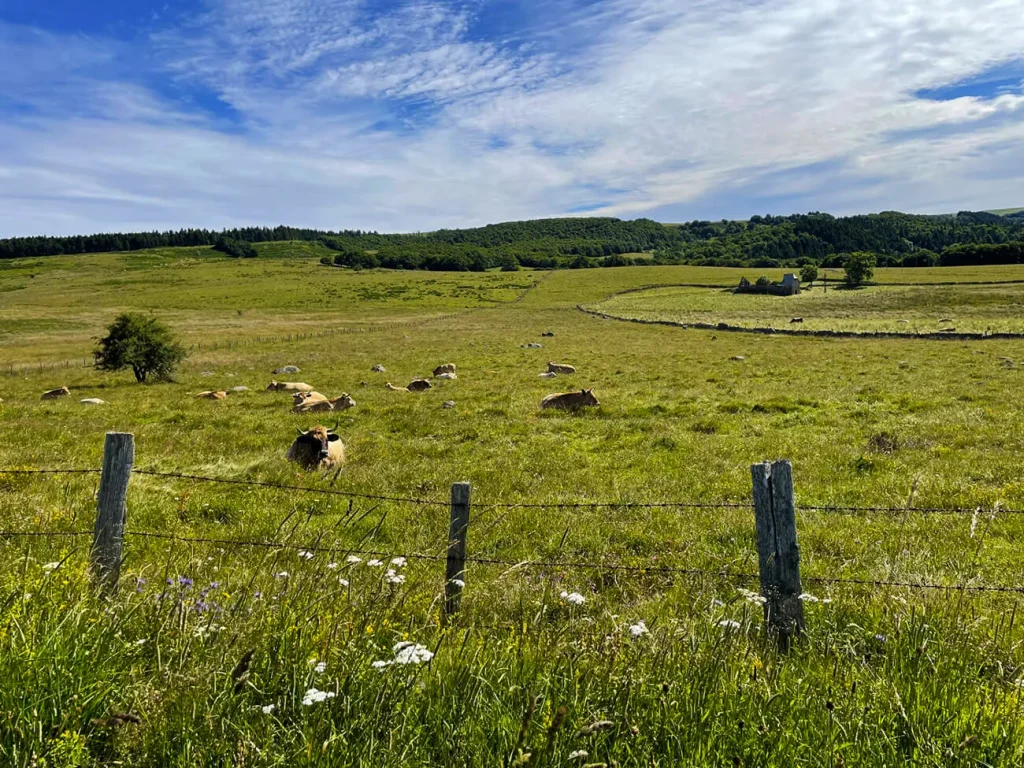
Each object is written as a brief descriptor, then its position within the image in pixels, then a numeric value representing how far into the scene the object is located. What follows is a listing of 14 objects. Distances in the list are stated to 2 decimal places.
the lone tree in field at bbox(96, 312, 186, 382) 28.08
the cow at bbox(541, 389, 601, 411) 19.92
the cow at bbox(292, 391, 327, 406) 20.91
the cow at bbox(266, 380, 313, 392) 24.88
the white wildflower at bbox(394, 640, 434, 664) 3.07
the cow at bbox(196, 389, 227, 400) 23.25
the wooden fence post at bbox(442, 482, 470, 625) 5.06
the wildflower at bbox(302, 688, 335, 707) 2.70
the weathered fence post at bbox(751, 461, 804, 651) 4.50
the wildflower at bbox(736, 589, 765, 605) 4.15
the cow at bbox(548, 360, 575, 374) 30.14
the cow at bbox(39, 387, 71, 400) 24.65
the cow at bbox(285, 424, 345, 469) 12.72
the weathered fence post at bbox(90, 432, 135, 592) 5.02
